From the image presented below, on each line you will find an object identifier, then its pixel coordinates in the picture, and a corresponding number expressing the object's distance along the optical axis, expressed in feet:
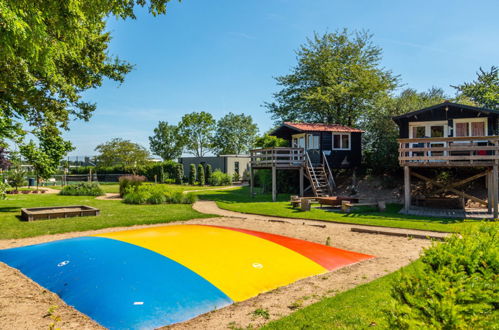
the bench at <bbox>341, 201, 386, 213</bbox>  56.08
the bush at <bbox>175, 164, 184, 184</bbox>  145.46
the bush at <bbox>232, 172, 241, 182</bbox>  145.28
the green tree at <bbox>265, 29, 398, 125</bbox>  101.19
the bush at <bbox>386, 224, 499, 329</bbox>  8.51
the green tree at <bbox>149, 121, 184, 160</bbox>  239.50
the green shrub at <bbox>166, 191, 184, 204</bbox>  70.79
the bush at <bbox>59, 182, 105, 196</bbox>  88.77
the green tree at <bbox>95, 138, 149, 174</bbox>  155.63
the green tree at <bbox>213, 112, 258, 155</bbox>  250.37
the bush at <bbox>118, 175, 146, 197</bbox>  78.60
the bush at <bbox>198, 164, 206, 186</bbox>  134.31
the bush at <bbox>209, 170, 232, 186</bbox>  134.72
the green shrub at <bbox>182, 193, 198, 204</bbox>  70.59
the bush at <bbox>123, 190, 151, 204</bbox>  69.41
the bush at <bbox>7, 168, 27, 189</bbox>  91.28
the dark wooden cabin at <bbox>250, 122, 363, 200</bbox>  77.20
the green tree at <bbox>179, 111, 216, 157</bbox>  232.12
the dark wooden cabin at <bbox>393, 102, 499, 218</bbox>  51.80
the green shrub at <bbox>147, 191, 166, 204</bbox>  69.65
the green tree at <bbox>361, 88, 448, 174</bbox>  78.59
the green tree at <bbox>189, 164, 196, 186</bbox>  139.44
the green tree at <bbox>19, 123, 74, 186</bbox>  56.49
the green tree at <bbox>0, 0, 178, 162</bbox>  17.07
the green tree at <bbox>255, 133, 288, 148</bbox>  104.01
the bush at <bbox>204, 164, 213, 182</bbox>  136.87
